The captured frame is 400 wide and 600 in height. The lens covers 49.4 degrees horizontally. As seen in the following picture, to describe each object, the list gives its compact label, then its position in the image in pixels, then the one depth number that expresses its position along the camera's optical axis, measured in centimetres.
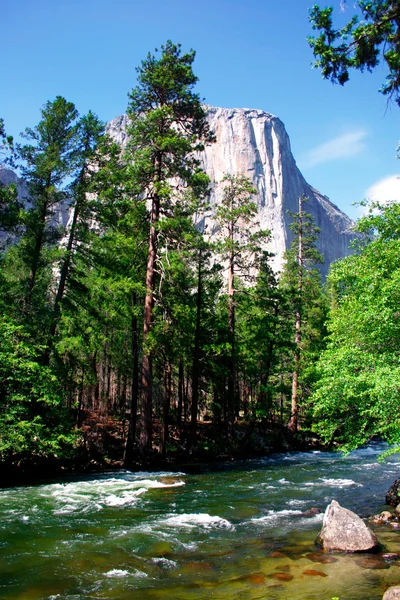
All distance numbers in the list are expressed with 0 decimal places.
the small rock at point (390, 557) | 731
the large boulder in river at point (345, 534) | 777
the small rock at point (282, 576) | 658
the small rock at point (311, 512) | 1064
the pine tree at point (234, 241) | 2575
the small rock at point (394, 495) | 1163
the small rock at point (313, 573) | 671
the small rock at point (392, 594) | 536
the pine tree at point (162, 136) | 1938
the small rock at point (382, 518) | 988
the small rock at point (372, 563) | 699
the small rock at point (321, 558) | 732
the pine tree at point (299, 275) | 3159
